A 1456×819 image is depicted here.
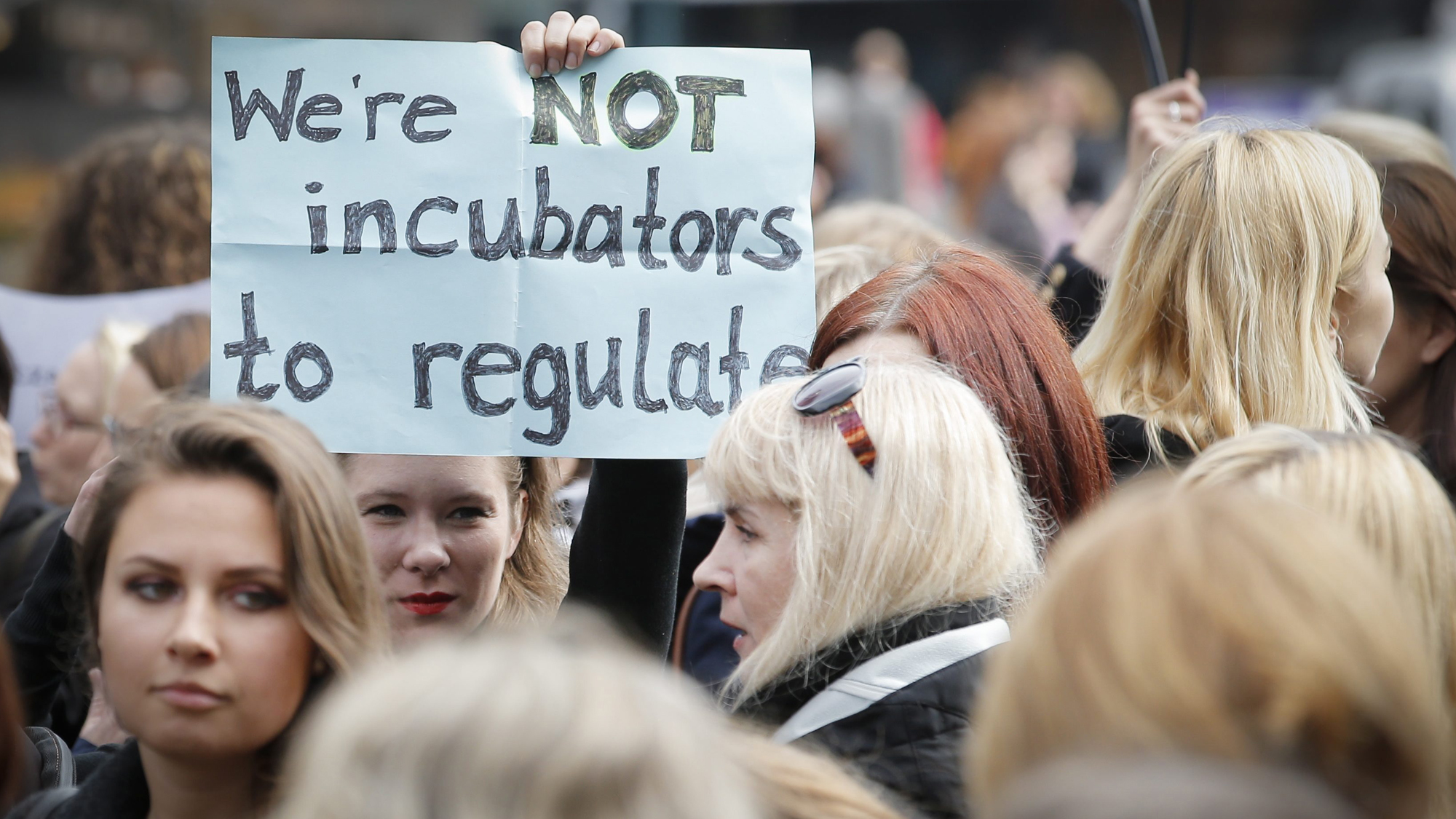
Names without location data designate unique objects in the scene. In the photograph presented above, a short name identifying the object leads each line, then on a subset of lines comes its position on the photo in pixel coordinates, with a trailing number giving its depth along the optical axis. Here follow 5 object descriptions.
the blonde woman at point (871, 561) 3.83
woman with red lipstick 4.89
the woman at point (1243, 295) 5.25
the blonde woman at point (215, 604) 3.55
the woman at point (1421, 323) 6.46
